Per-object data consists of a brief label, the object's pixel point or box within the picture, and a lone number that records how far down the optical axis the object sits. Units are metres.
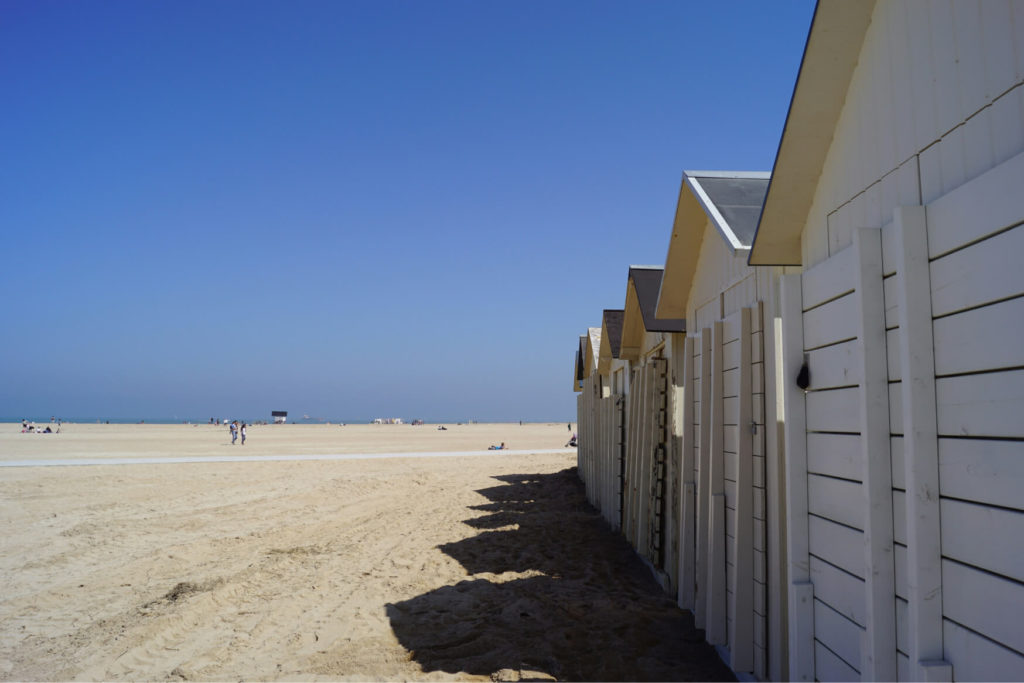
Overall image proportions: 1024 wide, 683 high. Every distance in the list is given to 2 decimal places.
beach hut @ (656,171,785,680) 4.24
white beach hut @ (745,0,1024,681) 2.02
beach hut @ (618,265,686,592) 7.09
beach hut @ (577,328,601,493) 13.52
